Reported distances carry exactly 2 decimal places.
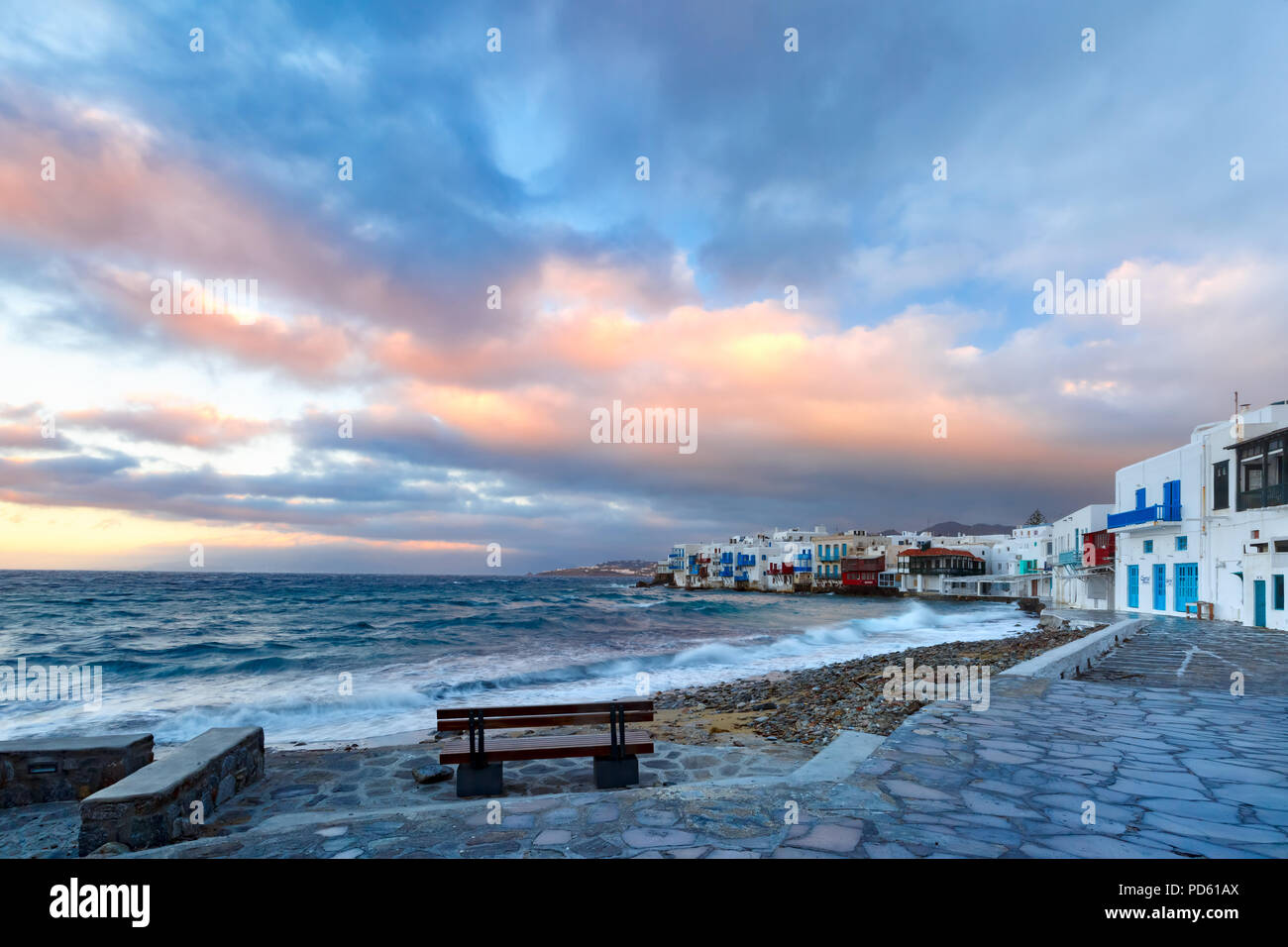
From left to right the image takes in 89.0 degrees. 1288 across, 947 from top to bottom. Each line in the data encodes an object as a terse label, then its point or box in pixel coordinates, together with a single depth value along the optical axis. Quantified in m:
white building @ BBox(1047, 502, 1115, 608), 35.78
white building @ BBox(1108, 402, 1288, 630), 20.12
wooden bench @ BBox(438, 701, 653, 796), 6.42
